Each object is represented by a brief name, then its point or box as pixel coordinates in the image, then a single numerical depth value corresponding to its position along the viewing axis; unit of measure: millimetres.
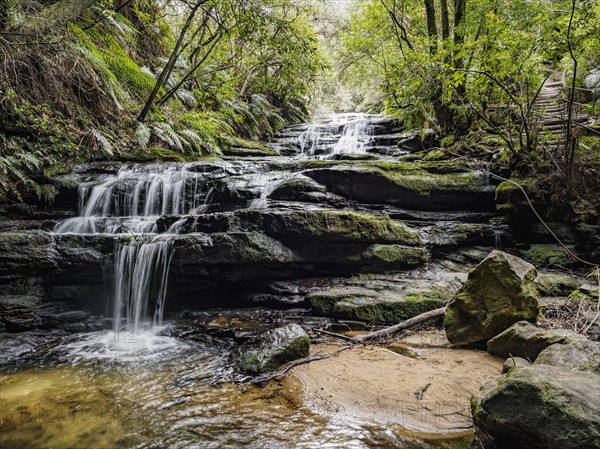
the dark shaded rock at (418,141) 9961
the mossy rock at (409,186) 6750
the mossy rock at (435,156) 8633
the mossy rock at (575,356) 2324
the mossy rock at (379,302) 4527
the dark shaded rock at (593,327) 3347
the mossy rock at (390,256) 5488
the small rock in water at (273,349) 3293
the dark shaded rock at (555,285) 4789
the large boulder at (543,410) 1706
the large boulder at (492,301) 3572
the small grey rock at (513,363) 2707
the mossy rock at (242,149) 11039
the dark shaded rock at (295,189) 6828
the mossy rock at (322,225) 5410
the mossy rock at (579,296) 4142
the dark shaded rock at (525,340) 2812
